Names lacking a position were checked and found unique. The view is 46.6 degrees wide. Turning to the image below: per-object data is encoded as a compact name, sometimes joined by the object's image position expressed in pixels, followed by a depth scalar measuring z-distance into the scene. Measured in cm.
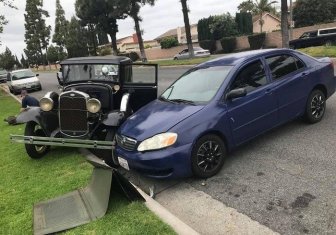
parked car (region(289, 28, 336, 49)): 2788
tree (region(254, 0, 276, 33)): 6009
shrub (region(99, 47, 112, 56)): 5941
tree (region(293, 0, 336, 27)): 5153
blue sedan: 522
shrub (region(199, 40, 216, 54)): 4831
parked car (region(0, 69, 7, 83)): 4388
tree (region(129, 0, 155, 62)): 3883
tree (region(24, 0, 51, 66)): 7231
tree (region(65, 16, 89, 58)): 6875
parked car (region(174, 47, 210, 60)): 3720
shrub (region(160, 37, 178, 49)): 5784
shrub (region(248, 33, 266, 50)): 4137
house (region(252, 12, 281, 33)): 6950
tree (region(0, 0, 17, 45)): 2566
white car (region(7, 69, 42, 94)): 2542
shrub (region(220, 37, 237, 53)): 4409
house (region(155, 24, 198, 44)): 8406
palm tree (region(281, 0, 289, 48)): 2233
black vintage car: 696
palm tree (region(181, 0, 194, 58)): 3222
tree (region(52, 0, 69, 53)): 7312
